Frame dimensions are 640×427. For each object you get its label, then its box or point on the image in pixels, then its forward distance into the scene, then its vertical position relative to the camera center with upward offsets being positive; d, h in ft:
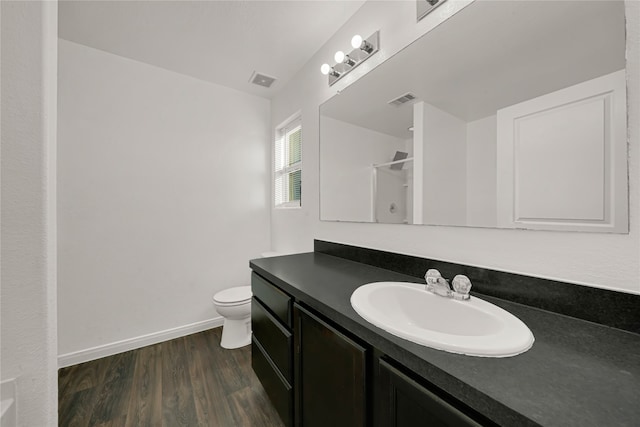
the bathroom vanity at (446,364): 1.35 -1.07
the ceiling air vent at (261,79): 7.39 +4.32
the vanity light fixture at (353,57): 4.48 +3.23
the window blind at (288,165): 7.45 +1.60
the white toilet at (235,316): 6.39 -2.92
